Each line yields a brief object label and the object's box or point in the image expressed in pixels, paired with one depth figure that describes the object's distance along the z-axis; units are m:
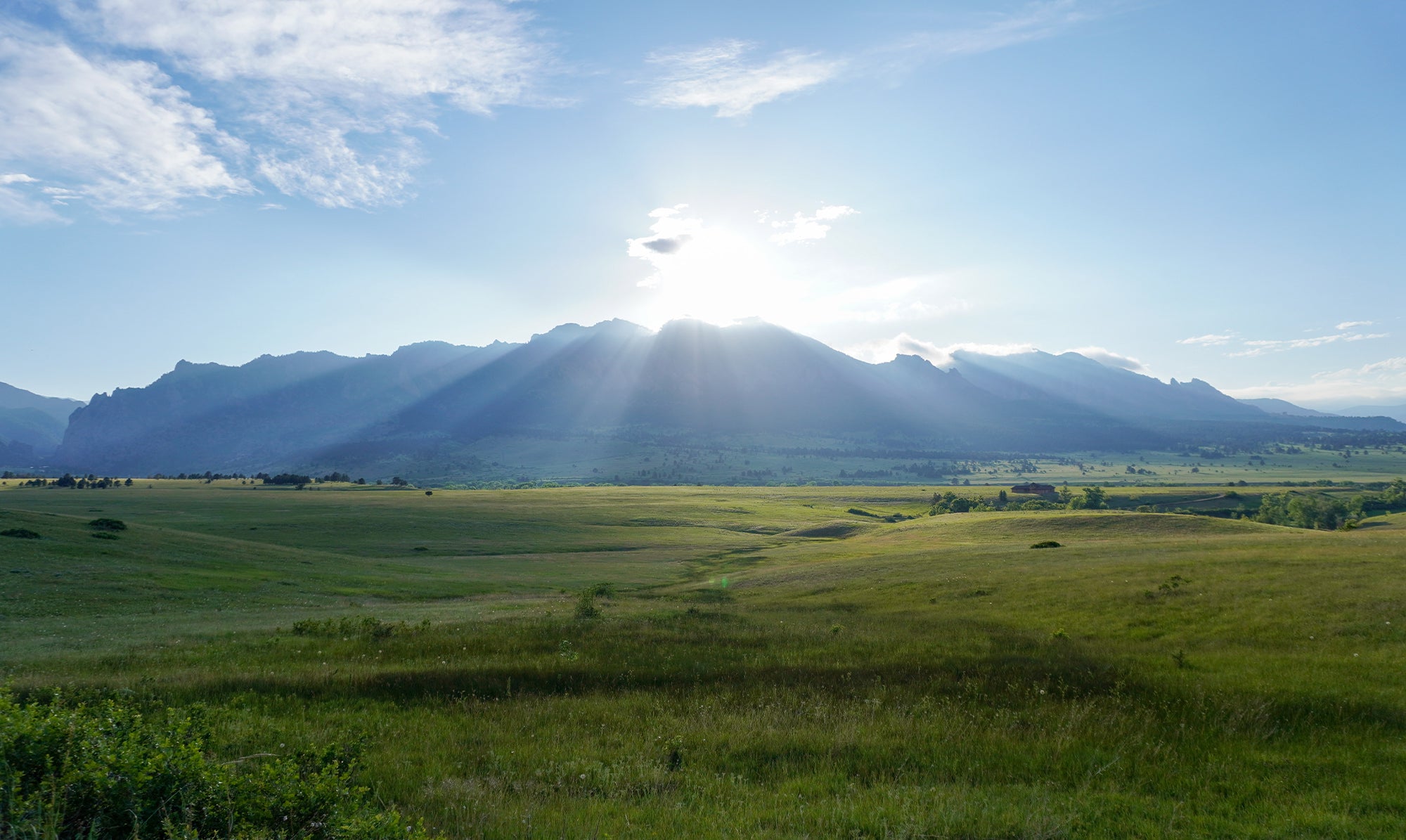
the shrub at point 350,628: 21.91
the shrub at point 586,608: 27.61
